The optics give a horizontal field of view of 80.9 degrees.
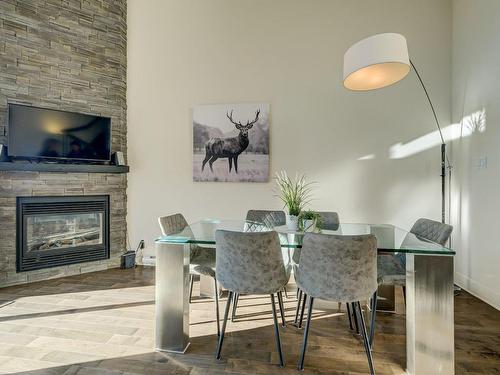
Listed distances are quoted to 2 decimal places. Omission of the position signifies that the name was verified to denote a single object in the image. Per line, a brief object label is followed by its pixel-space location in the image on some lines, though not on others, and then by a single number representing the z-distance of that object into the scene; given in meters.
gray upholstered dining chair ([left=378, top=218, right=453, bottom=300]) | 2.21
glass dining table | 1.77
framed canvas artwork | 3.87
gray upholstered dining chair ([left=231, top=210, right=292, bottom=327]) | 2.59
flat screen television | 3.29
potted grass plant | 2.45
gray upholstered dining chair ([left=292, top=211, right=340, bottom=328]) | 2.43
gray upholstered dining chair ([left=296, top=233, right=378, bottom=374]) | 1.70
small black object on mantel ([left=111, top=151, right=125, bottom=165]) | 3.95
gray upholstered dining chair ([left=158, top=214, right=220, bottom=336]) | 2.37
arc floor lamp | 1.75
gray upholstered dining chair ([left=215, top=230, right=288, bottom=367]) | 1.86
